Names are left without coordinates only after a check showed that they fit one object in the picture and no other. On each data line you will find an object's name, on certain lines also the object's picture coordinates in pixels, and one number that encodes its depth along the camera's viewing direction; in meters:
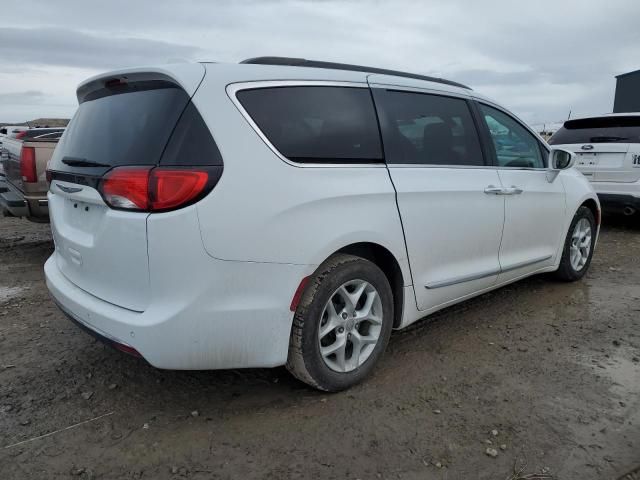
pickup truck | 5.42
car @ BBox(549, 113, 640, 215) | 6.87
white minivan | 2.28
